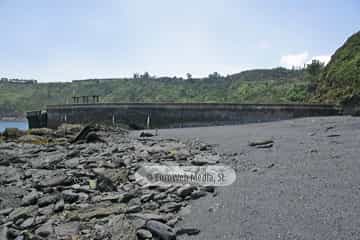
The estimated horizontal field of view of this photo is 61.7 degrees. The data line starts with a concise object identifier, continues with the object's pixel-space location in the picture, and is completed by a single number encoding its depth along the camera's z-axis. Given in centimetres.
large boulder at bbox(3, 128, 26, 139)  1877
